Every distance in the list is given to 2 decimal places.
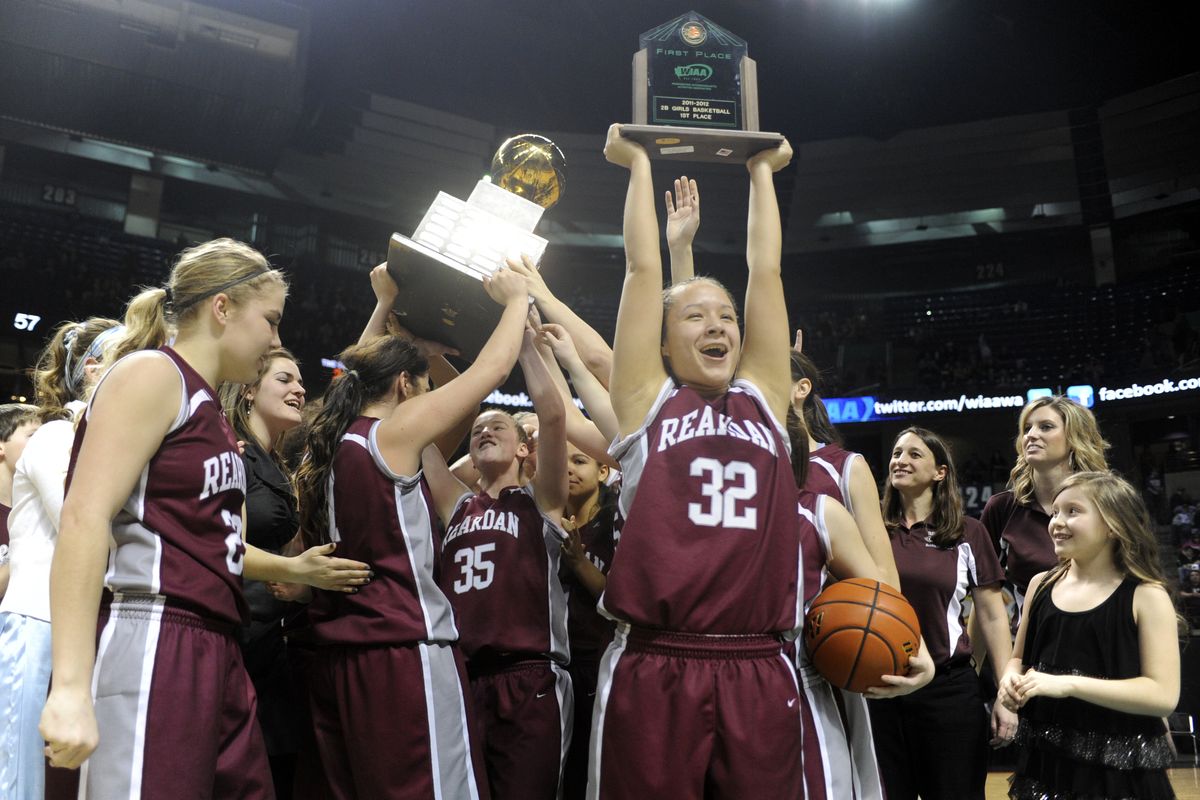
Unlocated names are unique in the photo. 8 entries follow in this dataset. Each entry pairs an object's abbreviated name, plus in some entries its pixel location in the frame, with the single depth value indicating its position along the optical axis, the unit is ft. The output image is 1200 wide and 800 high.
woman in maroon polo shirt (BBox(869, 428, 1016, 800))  12.05
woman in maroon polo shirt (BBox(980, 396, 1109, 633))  14.49
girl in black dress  9.80
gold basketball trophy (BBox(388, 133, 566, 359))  10.16
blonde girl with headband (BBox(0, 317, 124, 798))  7.78
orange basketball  7.90
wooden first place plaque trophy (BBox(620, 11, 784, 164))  9.16
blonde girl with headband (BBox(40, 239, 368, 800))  5.98
